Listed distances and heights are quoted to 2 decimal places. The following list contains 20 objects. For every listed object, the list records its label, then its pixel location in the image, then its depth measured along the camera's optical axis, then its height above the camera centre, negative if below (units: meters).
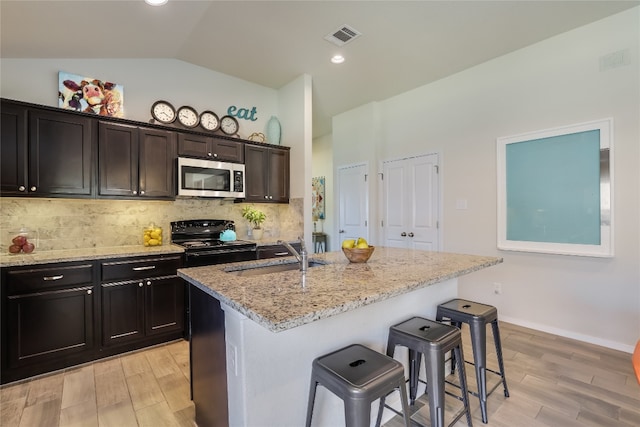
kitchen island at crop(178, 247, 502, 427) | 1.22 -0.58
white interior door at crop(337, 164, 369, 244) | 5.04 +0.20
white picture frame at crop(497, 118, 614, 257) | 2.84 +0.22
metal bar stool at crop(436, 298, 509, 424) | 1.87 -0.75
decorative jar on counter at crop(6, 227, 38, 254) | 2.66 -0.23
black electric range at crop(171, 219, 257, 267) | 3.15 -0.33
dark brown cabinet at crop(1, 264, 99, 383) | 2.28 -0.83
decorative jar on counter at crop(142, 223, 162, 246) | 3.29 -0.24
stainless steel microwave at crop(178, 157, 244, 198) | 3.37 +0.43
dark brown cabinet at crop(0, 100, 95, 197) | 2.49 +0.56
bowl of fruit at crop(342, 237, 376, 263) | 2.01 -0.25
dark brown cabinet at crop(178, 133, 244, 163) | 3.44 +0.81
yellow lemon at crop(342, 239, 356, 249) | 2.06 -0.21
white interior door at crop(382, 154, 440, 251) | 4.23 +0.15
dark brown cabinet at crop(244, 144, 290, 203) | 3.96 +0.55
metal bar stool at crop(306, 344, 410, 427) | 1.16 -0.69
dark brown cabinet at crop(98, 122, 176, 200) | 2.94 +0.56
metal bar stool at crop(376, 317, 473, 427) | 1.51 -0.72
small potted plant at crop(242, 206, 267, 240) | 4.11 -0.07
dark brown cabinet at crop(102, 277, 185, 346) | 2.67 -0.89
